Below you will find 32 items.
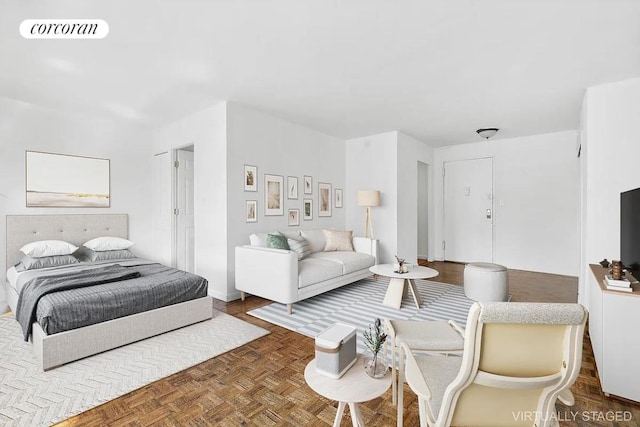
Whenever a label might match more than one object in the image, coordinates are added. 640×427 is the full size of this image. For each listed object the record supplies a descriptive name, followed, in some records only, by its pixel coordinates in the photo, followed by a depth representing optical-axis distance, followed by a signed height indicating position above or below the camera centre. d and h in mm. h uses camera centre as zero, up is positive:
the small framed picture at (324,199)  5441 +223
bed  2285 -931
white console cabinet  1851 -818
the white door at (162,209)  4848 +38
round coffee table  3534 -870
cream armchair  1015 -536
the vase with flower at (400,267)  3661 -682
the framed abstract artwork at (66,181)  3973 +428
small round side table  1334 -800
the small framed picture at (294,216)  4871 -85
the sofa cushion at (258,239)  3972 -364
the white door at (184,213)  4883 -26
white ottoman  3742 -893
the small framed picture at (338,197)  5879 +265
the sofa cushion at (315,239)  4703 -429
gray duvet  2322 -722
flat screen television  2053 -146
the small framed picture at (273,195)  4438 +243
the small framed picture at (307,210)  5125 +21
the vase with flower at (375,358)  1493 -748
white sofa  3404 -743
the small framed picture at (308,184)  5130 +457
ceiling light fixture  5006 +1310
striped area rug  3168 -1139
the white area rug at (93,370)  1838 -1165
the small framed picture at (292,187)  4809 +387
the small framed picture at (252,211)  4187 +4
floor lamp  5188 +223
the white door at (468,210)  6184 +21
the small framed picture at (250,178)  4145 +460
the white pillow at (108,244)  4105 -445
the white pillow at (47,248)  3604 -446
